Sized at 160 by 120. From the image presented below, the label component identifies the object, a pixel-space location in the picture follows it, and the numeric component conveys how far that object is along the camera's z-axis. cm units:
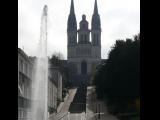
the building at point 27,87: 4011
